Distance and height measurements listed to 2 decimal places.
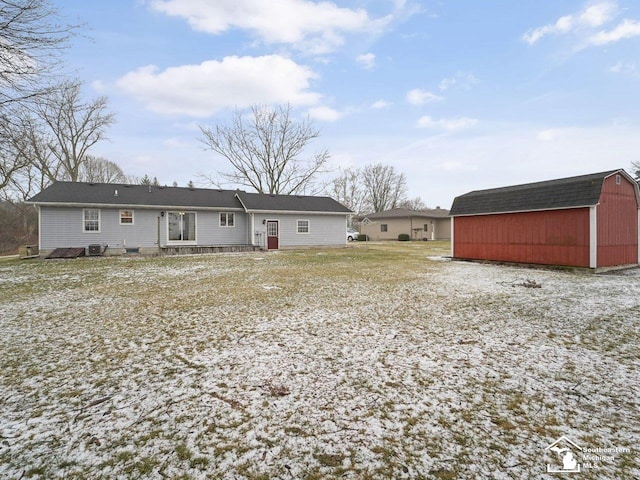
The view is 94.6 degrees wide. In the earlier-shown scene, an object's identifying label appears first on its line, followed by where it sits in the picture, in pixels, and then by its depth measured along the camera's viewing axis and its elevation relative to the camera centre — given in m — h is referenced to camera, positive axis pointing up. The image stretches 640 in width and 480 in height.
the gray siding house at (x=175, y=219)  15.82 +0.97
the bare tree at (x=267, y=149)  29.08 +8.55
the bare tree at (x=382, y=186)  48.91 +7.91
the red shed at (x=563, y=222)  10.68 +0.41
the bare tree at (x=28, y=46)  6.53 +4.44
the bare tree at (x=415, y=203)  56.51 +5.88
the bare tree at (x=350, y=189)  47.97 +7.23
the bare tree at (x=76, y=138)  25.06 +8.56
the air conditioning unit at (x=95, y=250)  15.80 -0.80
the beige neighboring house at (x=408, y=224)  34.25 +1.05
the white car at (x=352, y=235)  34.33 -0.19
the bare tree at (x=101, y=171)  33.09 +7.70
